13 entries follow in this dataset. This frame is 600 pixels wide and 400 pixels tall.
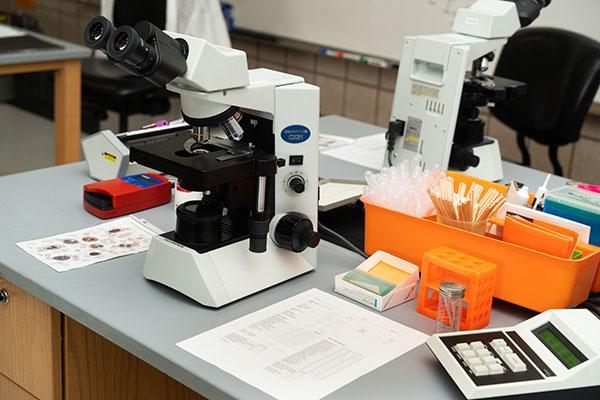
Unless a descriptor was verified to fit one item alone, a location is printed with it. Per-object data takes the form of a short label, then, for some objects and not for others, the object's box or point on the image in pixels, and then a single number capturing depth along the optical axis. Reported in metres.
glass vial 1.33
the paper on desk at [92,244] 1.54
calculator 1.14
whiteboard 3.02
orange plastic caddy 1.39
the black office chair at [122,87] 3.56
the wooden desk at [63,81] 3.23
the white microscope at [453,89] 2.02
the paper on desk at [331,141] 2.39
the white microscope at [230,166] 1.30
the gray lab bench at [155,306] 1.21
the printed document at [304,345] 1.20
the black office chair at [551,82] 2.74
